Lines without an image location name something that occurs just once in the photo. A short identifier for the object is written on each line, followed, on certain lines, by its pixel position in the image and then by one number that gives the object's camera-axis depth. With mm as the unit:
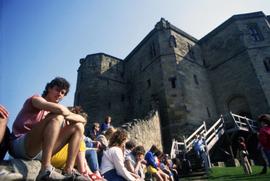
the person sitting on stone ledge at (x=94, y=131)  6806
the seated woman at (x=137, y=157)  5311
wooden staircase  11041
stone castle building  20125
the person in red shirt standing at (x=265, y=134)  5551
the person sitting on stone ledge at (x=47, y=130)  2619
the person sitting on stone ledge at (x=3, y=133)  2727
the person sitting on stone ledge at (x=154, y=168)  6088
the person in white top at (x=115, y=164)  3912
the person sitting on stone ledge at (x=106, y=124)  7977
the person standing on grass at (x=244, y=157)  9062
